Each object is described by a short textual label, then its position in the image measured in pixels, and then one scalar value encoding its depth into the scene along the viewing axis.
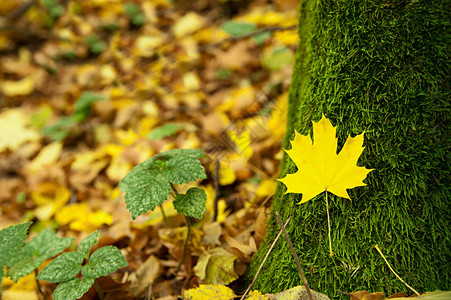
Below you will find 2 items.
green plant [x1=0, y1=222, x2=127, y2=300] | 0.88
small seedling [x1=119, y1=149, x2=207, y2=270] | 0.92
